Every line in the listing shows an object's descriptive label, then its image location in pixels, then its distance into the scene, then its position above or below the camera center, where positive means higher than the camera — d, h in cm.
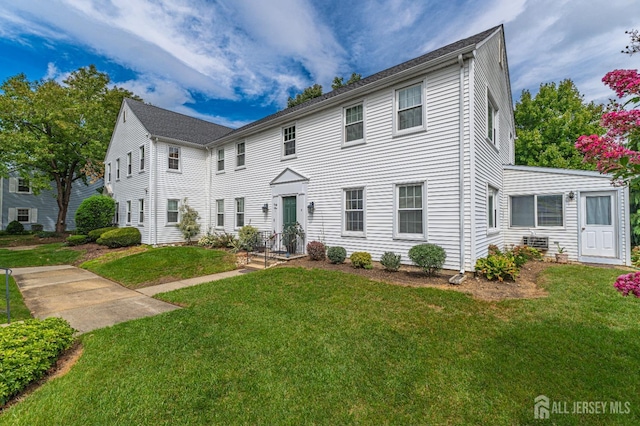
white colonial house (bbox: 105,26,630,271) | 764 +150
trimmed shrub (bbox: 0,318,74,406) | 281 -156
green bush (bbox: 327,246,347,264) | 931 -130
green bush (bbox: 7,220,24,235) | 2247 -85
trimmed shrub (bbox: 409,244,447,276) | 730 -109
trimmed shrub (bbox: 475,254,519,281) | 690 -134
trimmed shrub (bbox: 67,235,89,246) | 1577 -131
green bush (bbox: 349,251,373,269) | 855 -137
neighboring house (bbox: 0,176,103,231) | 2377 +133
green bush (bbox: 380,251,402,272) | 798 -131
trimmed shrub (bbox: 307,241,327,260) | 1001 -126
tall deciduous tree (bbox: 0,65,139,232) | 1827 +611
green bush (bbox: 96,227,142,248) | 1452 -110
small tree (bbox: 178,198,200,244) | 1558 -27
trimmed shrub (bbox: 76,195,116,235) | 1669 +29
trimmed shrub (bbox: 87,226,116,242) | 1606 -92
